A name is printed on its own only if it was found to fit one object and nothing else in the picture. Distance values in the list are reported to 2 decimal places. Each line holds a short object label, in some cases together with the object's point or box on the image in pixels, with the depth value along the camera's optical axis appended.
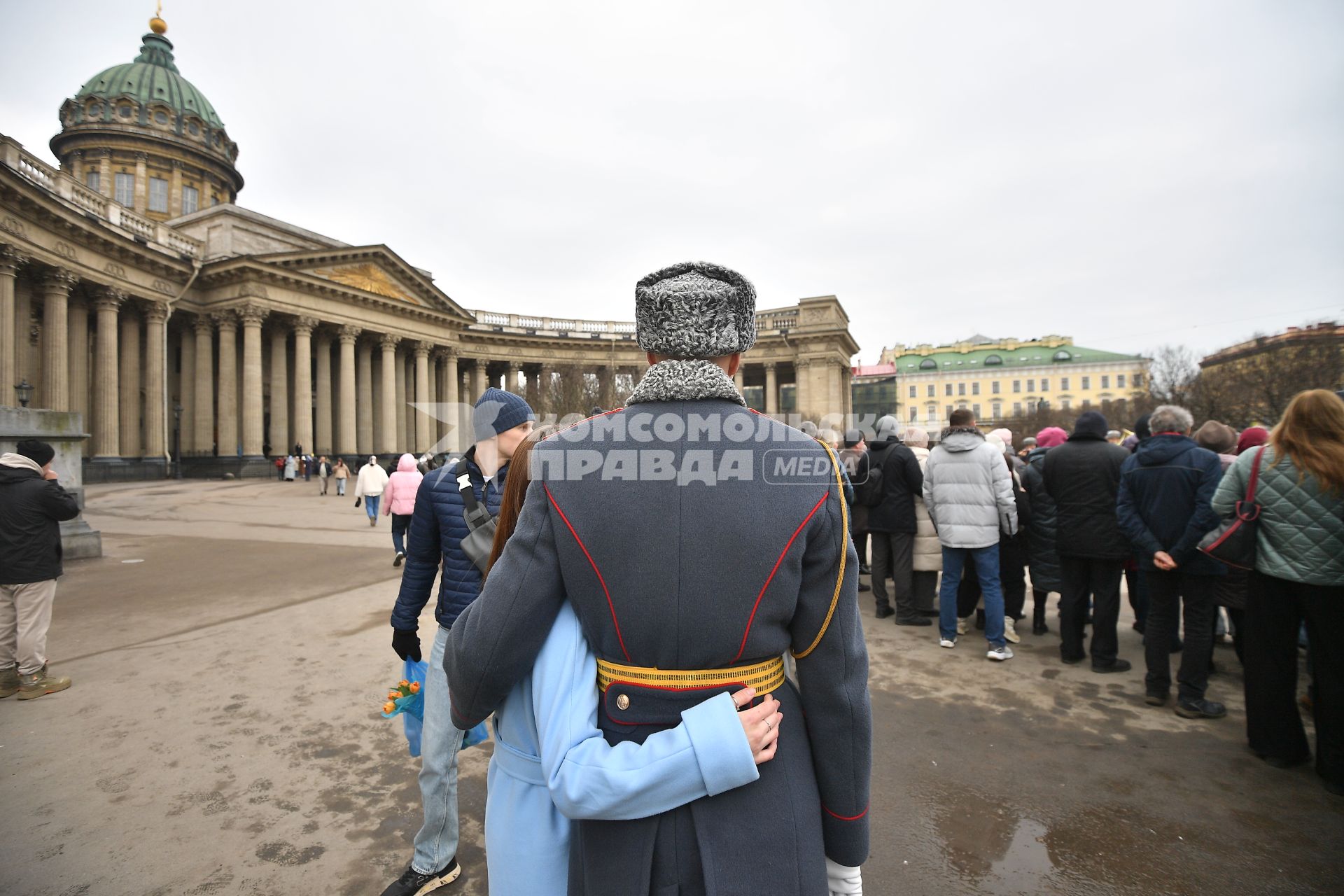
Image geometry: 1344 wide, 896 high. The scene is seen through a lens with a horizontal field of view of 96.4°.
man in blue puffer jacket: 2.67
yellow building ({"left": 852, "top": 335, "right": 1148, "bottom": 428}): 84.44
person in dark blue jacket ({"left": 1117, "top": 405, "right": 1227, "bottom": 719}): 4.27
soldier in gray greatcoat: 1.27
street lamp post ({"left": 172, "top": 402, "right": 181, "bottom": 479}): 31.36
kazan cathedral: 26.14
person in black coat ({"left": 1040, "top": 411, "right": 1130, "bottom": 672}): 5.01
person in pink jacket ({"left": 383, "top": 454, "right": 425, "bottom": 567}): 8.34
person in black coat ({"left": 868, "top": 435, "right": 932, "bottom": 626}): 6.54
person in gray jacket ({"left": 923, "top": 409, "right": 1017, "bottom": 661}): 5.49
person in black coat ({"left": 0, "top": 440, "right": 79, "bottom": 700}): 4.56
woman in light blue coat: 1.22
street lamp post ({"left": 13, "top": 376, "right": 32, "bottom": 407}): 19.22
